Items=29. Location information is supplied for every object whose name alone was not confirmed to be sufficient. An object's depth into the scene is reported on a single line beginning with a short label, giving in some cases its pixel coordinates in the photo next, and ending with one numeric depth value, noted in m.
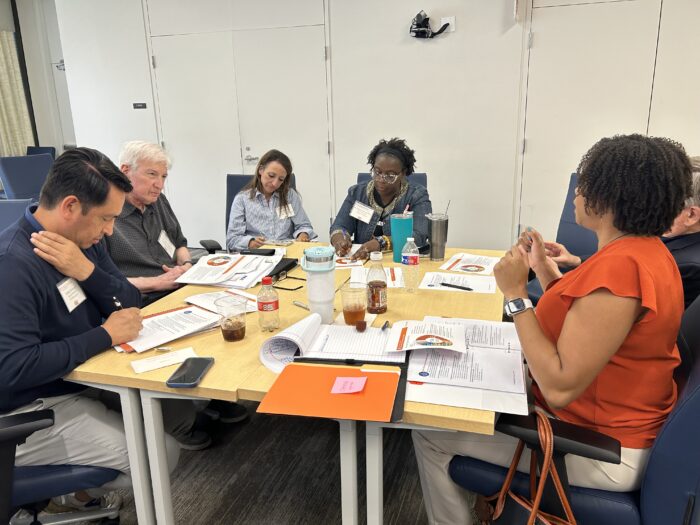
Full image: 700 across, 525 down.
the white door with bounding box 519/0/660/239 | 3.64
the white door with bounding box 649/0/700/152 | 3.51
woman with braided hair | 2.75
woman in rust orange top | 1.13
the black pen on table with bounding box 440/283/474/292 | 2.05
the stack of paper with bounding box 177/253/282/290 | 2.14
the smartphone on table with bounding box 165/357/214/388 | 1.31
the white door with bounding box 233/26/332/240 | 4.46
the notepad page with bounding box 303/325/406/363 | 1.41
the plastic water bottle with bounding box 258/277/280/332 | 1.60
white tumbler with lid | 1.64
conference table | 1.18
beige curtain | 6.32
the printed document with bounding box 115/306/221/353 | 1.55
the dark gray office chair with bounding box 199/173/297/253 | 3.47
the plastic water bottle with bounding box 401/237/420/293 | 2.02
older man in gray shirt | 2.32
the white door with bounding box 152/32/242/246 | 4.73
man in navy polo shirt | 1.33
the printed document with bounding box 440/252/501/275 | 2.31
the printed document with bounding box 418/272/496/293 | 2.05
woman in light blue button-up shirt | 3.19
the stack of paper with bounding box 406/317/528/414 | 1.21
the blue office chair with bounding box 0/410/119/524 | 1.22
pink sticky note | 1.23
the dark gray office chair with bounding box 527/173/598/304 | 2.82
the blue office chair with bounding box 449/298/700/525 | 1.06
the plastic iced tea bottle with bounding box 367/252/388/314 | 1.78
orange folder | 1.16
